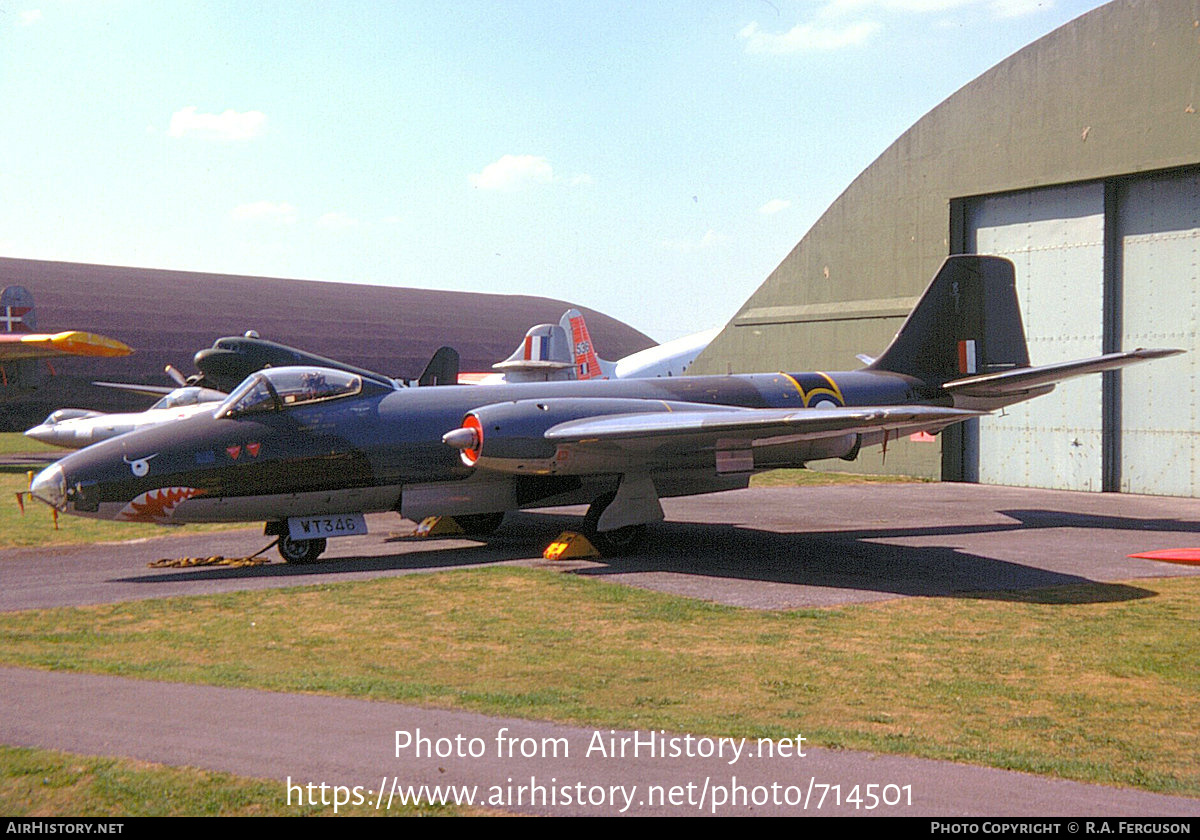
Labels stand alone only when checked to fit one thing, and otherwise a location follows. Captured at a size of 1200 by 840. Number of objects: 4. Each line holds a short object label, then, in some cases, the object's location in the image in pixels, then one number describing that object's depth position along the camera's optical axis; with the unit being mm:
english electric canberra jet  13984
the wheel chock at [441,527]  17700
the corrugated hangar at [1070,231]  22875
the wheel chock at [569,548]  15180
